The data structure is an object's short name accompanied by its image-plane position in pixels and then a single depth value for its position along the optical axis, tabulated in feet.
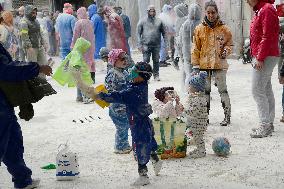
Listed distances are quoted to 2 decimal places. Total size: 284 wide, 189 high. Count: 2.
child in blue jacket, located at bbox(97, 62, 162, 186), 32.22
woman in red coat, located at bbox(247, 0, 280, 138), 41.81
